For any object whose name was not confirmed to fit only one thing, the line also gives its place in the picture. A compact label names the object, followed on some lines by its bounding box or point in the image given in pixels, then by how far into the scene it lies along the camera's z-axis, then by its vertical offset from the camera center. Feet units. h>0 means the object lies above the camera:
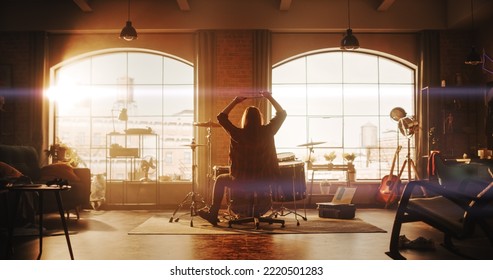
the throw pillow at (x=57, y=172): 19.35 -1.05
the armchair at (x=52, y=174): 18.78 -1.13
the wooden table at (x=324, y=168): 25.19 -1.14
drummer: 15.75 -0.12
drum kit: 17.92 -1.26
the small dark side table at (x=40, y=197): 10.44 -1.17
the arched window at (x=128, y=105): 27.22 +2.38
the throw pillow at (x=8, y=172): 15.67 -0.84
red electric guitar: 24.56 -2.09
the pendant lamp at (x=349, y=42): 23.00 +5.05
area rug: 15.66 -2.84
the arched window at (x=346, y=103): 27.02 +2.47
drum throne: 16.01 -1.83
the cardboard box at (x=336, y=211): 19.85 -2.70
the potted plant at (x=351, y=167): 26.02 -1.12
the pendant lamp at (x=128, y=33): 22.39 +5.34
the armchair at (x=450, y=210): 8.56 -1.30
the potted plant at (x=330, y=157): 26.07 -0.57
